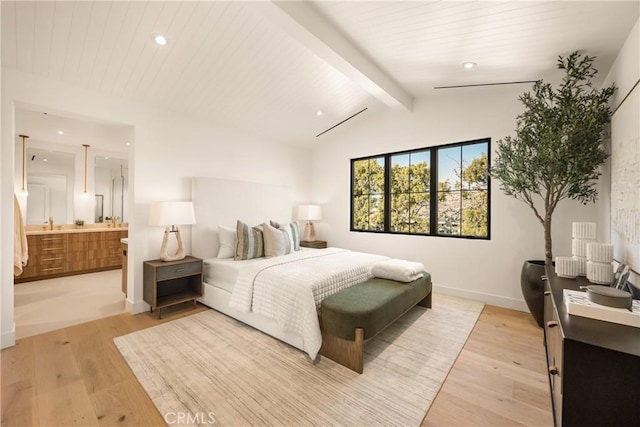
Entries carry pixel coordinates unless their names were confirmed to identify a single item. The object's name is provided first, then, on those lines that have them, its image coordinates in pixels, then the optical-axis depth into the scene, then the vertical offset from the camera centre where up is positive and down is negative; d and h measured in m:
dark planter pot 2.84 -0.81
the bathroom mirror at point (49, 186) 4.84 +0.52
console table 0.99 -0.62
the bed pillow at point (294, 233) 4.11 -0.30
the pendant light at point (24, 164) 4.55 +0.85
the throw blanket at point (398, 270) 2.88 -0.62
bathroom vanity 4.60 -0.75
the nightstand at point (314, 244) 5.09 -0.58
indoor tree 2.43 +0.68
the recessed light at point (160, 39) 2.40 +1.59
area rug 1.69 -1.25
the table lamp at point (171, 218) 3.12 -0.05
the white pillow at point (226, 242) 3.68 -0.39
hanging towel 2.70 -0.30
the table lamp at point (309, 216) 5.23 -0.04
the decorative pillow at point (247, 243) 3.49 -0.38
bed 2.37 -0.62
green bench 2.11 -0.86
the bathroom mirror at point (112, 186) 5.77 +0.61
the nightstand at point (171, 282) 3.10 -0.89
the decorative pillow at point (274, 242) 3.63 -0.38
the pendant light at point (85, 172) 5.35 +0.83
